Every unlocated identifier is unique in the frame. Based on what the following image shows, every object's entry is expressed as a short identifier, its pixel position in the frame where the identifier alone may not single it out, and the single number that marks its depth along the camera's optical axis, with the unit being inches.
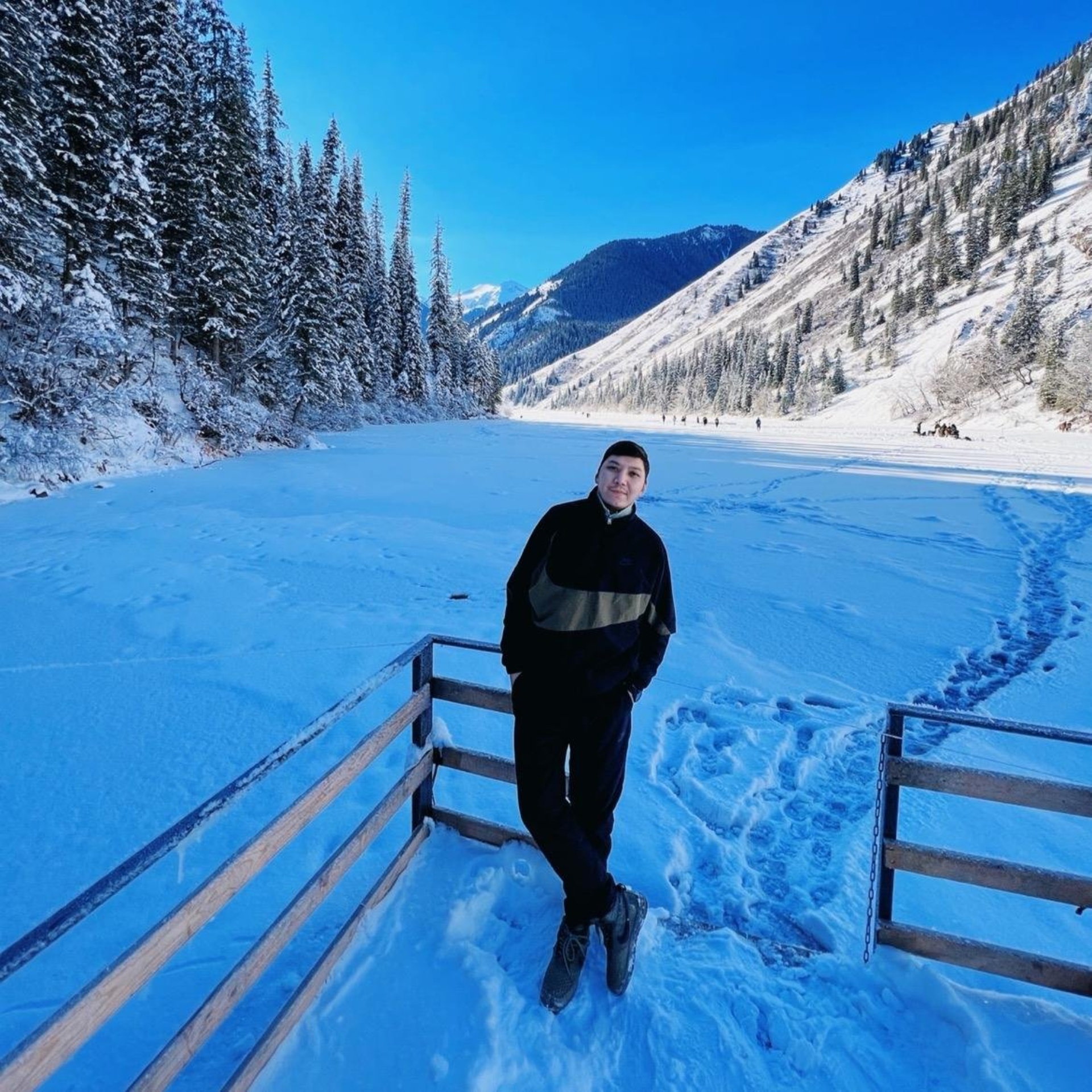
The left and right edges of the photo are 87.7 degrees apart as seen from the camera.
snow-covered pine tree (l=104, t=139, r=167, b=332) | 658.2
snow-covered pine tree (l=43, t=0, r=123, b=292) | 600.4
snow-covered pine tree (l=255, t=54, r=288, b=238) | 1148.5
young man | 91.7
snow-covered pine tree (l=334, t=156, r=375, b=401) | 1314.0
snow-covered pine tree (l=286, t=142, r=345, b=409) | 1010.7
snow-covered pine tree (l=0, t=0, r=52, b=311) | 470.3
